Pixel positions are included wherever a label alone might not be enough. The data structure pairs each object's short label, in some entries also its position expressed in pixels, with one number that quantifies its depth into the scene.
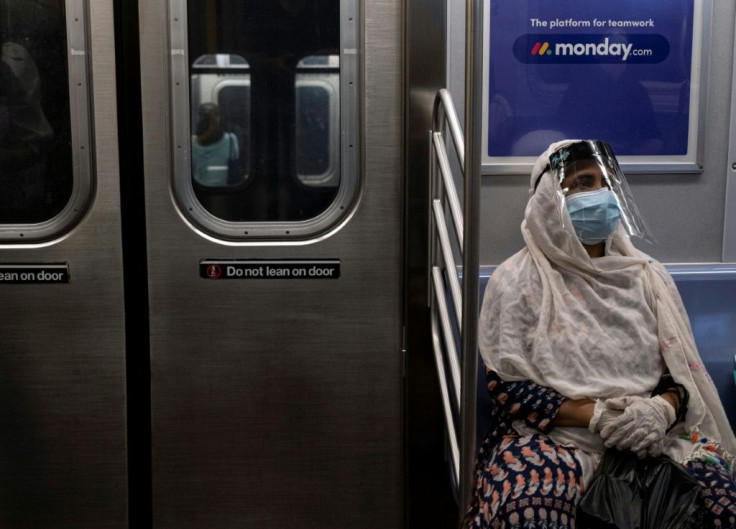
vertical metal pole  2.02
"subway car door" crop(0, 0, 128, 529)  2.78
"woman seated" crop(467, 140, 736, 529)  2.48
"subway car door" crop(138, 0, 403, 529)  2.79
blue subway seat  3.00
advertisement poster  2.92
